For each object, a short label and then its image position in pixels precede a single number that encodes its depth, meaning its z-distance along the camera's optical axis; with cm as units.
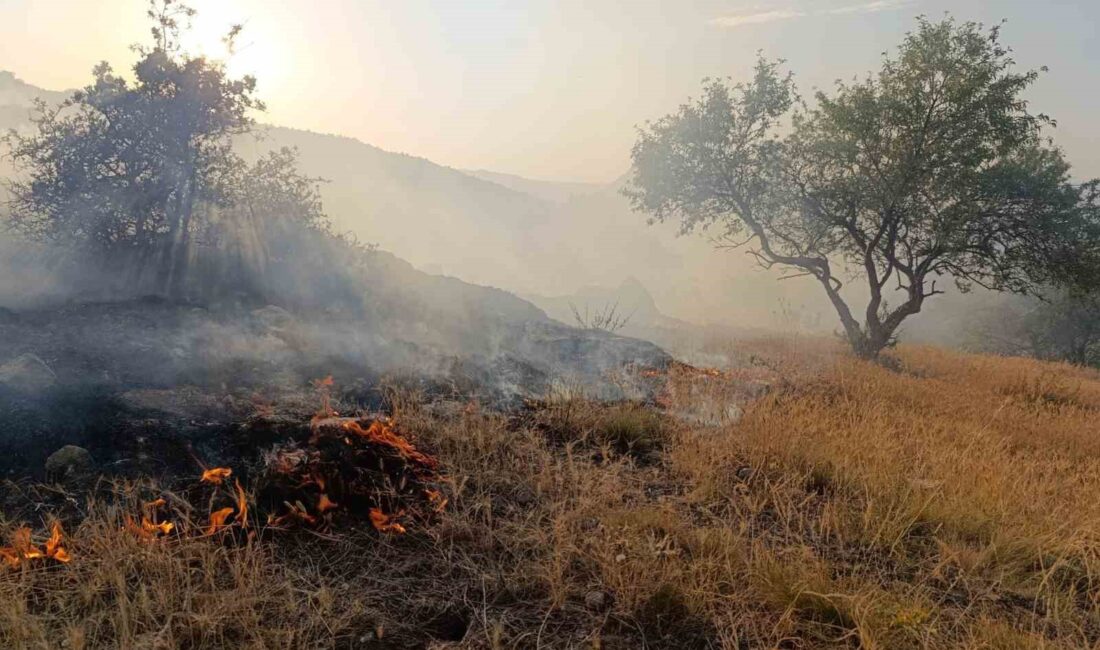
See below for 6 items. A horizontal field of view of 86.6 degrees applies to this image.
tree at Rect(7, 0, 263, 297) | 808
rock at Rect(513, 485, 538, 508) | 382
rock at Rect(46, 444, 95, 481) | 360
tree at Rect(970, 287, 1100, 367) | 2431
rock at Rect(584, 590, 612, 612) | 282
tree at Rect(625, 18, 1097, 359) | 1215
